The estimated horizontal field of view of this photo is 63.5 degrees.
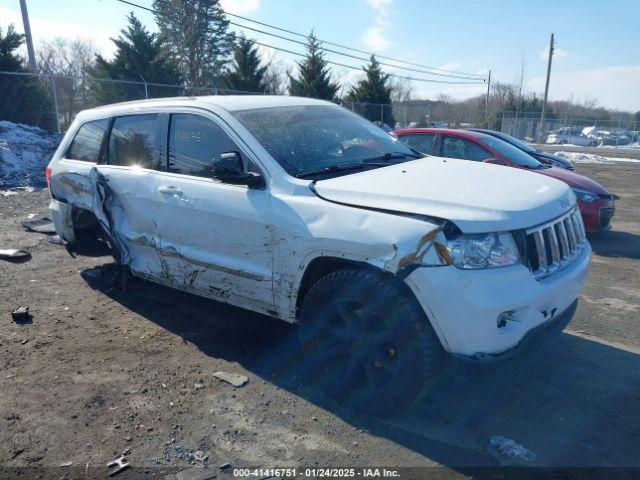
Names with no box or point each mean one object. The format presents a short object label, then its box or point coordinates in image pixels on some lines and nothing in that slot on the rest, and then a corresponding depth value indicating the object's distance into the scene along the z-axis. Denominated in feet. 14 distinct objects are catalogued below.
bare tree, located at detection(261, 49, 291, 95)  95.42
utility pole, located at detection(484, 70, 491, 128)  131.32
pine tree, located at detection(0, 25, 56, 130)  53.52
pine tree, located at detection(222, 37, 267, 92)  90.63
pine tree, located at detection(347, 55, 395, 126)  100.73
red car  24.12
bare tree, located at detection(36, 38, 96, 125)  60.95
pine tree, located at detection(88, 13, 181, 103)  78.12
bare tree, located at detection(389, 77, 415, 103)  183.21
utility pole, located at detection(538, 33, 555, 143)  122.52
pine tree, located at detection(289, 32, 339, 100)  94.84
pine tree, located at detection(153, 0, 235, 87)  103.91
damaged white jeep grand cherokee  9.18
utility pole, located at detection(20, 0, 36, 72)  64.18
